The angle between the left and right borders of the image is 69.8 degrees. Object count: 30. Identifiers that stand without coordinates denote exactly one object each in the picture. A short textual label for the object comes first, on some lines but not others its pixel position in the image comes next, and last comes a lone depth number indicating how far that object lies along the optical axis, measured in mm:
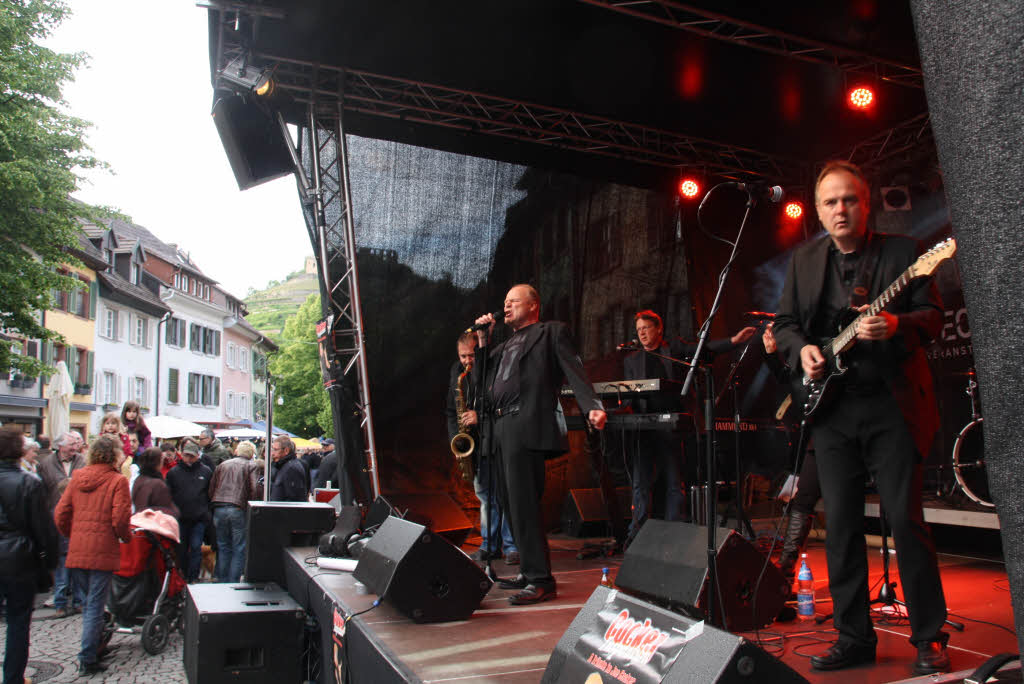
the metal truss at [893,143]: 8141
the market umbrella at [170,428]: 16094
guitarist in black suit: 2525
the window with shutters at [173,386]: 34103
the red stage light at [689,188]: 9180
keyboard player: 5480
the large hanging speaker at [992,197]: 783
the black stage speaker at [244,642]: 4000
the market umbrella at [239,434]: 29772
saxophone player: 5809
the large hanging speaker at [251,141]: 8055
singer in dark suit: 4055
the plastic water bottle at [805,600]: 3627
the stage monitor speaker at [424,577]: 3389
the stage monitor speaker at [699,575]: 3004
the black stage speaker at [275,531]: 5684
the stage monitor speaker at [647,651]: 1431
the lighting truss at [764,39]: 6471
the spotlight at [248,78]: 7102
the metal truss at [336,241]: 7691
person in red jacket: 5539
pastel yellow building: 24766
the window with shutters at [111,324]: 28495
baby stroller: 6145
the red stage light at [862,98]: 7402
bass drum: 6848
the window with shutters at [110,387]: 28266
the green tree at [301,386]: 53312
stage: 2619
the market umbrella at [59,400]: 12988
